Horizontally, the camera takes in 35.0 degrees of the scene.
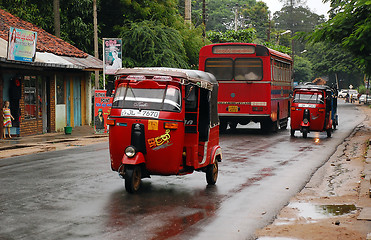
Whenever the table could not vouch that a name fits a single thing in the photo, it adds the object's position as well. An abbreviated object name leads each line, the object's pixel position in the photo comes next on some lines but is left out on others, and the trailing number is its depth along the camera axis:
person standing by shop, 23.52
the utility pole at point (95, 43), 32.88
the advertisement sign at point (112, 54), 27.88
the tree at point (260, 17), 115.94
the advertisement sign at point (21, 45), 22.48
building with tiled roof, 24.69
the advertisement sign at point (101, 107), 26.45
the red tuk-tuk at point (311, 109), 25.17
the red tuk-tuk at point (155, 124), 10.98
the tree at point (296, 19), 159.88
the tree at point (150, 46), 37.09
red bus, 25.98
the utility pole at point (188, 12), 43.25
